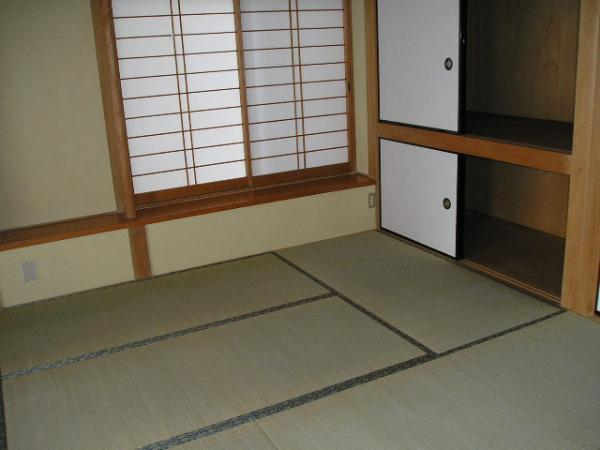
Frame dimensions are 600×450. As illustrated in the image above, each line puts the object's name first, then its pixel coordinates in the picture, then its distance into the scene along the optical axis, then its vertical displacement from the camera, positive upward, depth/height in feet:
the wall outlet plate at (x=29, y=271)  12.98 -4.12
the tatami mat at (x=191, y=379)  8.70 -4.88
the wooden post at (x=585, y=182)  10.30 -2.44
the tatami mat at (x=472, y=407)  8.03 -4.88
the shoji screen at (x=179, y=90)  13.98 -0.69
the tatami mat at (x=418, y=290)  11.15 -4.84
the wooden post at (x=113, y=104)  13.00 -0.88
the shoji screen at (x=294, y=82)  15.35 -0.72
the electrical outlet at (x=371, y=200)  16.65 -3.90
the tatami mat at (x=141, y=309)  11.27 -4.84
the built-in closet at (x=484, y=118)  13.44 -1.76
